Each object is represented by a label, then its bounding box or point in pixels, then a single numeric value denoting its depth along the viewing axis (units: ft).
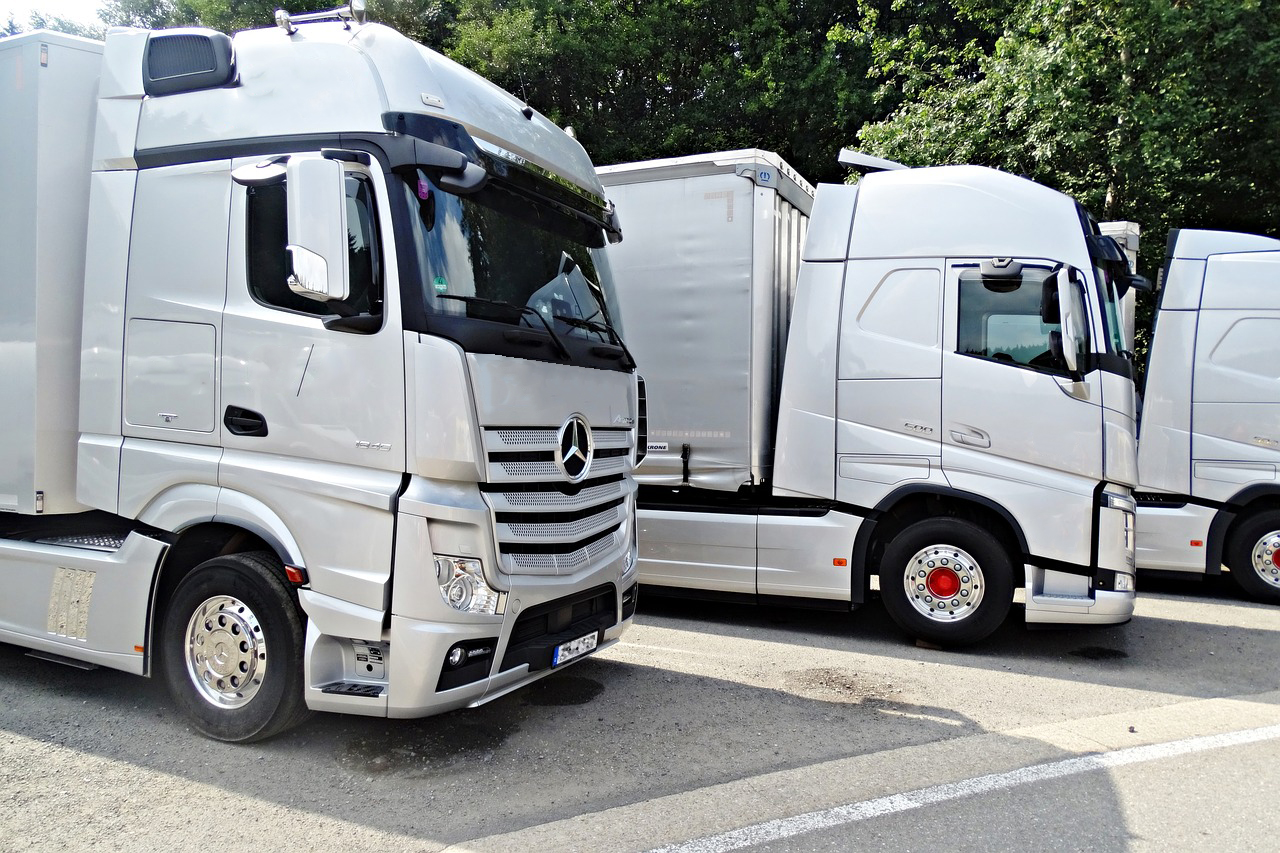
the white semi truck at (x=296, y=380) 12.89
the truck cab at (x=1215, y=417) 27.76
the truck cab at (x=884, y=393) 20.54
